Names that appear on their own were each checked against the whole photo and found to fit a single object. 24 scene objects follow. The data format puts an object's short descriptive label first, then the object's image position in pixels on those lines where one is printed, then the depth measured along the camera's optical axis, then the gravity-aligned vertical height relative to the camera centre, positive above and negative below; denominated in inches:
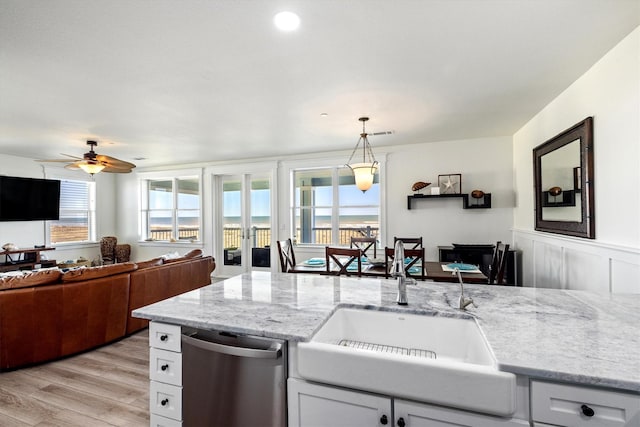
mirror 97.6 +12.4
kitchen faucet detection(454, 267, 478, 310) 56.6 -15.9
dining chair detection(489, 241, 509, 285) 128.7 -23.9
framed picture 189.5 +20.0
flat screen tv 207.2 +14.9
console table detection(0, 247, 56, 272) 196.5 -27.3
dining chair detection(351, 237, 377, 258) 157.1 -12.0
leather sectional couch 102.6 -33.1
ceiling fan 160.6 +30.0
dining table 118.6 -23.5
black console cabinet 170.2 -22.4
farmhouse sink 37.1 -21.0
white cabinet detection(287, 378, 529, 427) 38.3 -25.9
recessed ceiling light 69.8 +46.2
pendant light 143.4 +20.8
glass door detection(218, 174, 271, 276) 244.1 -3.2
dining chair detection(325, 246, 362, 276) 127.2 -17.8
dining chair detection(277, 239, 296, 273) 164.9 -21.3
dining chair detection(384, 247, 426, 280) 122.7 -16.0
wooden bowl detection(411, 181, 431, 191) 191.9 +19.8
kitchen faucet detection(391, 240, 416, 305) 59.6 -10.7
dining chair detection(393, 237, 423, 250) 146.1 -11.6
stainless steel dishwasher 46.9 -26.0
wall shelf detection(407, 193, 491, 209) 183.3 +10.9
